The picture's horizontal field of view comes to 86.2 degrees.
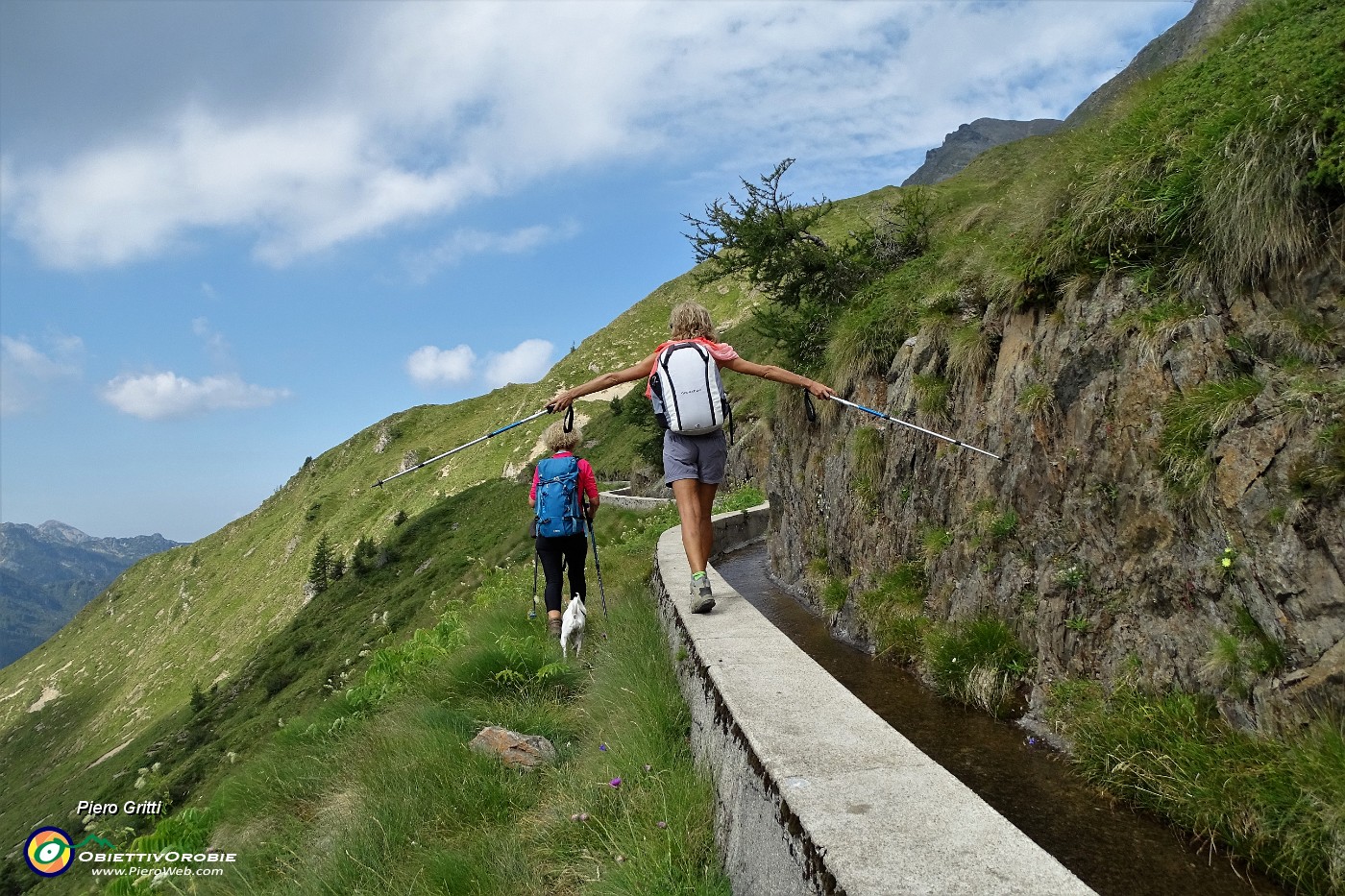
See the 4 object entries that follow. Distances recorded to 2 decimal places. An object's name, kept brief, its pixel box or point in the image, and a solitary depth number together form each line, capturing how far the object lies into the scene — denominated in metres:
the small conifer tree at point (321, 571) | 86.44
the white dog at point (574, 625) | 6.82
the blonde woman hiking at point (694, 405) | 5.60
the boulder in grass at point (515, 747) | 4.64
